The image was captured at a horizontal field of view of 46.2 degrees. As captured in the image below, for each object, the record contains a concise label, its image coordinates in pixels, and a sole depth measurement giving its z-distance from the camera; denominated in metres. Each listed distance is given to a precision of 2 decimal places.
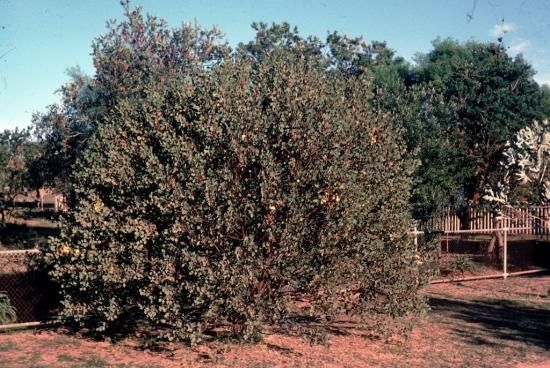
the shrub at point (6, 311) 12.19
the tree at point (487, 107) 26.31
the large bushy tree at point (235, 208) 9.49
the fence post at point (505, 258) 19.70
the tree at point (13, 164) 31.27
